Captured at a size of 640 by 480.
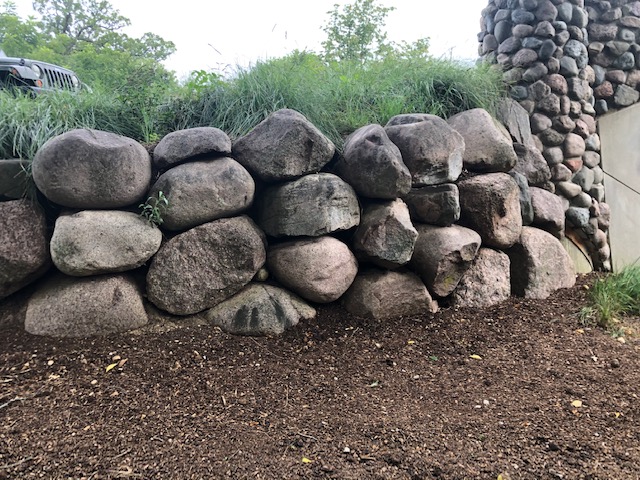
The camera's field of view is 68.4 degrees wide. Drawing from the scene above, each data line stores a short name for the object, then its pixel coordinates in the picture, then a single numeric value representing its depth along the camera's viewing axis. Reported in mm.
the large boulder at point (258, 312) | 2637
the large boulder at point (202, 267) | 2592
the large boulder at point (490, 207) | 3199
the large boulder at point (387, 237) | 2818
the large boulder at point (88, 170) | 2383
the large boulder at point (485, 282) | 3145
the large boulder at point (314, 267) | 2742
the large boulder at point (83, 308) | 2430
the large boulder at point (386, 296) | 2881
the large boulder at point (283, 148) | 2723
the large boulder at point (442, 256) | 2955
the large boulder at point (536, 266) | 3393
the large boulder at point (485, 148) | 3336
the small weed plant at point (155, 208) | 2568
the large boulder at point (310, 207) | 2740
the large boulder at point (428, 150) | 3008
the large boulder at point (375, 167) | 2799
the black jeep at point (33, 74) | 4046
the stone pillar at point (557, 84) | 3996
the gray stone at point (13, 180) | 2531
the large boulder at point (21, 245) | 2436
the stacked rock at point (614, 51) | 4398
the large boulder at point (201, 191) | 2592
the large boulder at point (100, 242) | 2385
